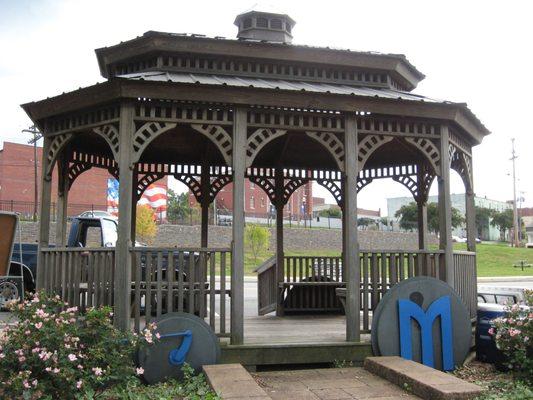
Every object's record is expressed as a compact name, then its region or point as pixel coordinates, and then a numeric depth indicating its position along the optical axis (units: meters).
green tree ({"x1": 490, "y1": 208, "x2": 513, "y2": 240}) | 83.56
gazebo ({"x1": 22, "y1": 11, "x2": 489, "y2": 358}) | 6.62
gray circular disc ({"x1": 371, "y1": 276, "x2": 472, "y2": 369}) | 6.90
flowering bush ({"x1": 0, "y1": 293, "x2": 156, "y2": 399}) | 4.64
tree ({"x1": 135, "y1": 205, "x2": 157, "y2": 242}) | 37.22
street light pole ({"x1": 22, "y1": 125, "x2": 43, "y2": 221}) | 39.04
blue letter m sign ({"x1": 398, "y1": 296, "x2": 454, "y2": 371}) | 6.89
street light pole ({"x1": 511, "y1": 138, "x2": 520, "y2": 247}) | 57.88
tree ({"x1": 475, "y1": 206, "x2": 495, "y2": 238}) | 85.81
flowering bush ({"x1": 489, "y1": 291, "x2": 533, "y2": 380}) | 6.08
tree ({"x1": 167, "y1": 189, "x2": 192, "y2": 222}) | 71.31
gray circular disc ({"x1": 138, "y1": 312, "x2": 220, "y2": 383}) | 6.14
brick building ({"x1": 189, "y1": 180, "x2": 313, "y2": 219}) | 66.38
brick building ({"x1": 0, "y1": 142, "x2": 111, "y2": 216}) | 55.69
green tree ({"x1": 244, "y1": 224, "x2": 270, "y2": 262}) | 38.47
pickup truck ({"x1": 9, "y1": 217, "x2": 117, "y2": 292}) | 12.34
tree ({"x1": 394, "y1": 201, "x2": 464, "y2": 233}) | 63.59
